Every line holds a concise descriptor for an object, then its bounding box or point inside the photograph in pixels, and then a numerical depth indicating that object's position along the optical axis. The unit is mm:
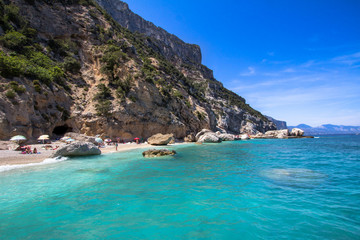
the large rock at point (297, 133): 70181
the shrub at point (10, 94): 21106
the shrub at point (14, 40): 28945
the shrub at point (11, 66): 23141
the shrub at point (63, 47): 38312
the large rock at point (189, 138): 43562
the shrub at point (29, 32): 34531
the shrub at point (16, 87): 22344
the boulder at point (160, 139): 32000
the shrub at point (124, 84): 37494
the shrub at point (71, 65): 36562
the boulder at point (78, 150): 15934
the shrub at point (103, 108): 32938
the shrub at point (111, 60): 38656
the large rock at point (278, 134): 67062
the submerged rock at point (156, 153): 17953
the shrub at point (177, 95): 49369
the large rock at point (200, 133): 45184
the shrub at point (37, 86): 26233
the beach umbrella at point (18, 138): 17781
